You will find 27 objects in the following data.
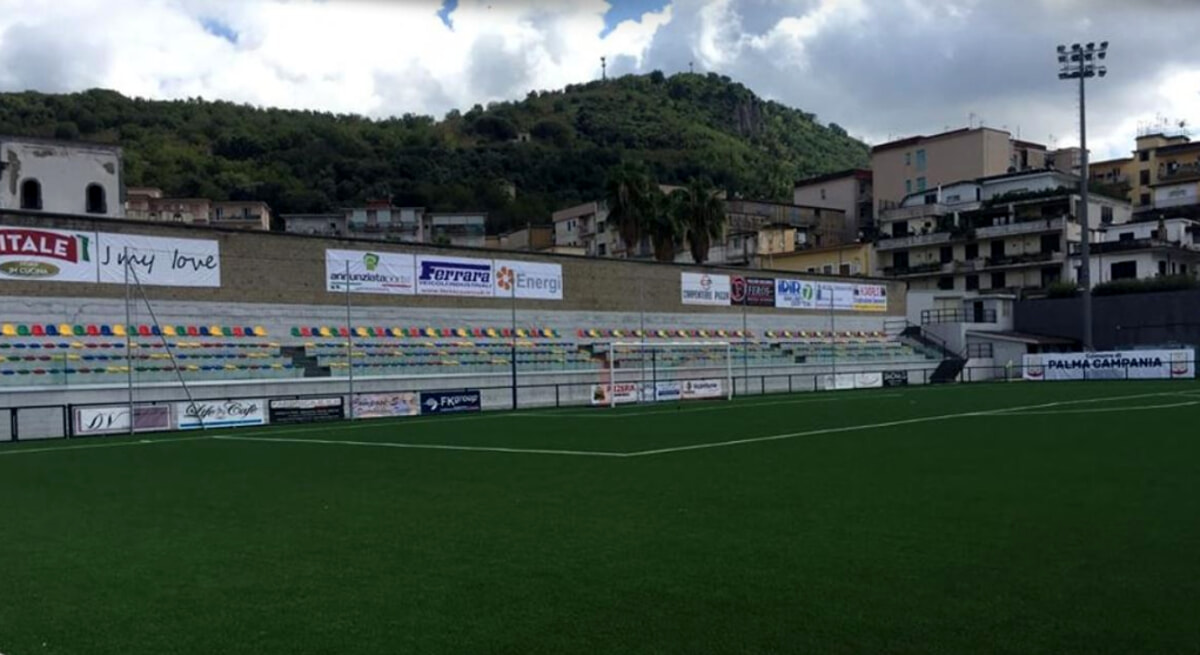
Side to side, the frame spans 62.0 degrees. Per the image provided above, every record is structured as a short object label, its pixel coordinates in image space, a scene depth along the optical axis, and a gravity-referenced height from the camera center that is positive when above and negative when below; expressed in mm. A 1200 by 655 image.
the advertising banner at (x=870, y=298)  56812 +2377
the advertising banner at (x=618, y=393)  37531 -1796
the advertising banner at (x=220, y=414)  27359 -1615
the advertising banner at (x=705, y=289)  48750 +2710
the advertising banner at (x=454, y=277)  38938 +2929
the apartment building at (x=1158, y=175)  83938 +14354
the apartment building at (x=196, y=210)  76625 +12045
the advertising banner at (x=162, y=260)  30719 +3122
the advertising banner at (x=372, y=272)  36531 +3002
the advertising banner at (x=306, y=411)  29203 -1701
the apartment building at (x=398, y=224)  85938 +11353
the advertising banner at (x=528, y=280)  41344 +2904
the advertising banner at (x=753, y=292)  50656 +2588
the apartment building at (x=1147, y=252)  64375 +5255
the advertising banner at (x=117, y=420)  25828 -1603
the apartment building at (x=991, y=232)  68500 +7400
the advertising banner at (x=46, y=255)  28812 +3112
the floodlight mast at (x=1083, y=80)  50562 +13680
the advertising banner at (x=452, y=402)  32719 -1729
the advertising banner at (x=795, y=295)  52688 +2506
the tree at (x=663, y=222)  60500 +7451
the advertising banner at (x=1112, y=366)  45188 -1535
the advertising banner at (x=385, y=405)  31266 -1698
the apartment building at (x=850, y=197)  91562 +13303
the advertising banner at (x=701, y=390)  39831 -1874
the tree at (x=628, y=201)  59750 +8687
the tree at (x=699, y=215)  61438 +7944
